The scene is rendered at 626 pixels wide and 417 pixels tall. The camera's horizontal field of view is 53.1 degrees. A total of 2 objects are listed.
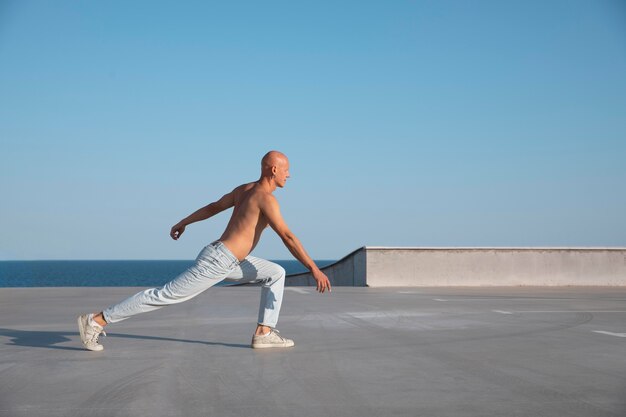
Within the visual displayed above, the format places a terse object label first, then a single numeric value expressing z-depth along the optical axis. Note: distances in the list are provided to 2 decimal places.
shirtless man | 4.94
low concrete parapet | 16.14
